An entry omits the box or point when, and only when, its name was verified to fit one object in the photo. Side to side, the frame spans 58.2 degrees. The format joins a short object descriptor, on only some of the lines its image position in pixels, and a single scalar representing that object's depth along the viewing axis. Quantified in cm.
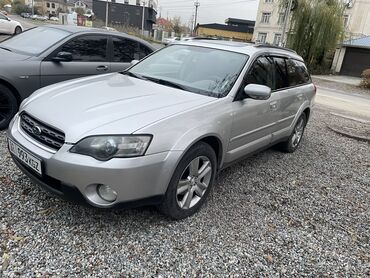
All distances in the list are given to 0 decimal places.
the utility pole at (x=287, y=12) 2435
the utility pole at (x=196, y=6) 5825
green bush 2054
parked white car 1988
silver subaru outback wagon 249
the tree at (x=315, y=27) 2542
